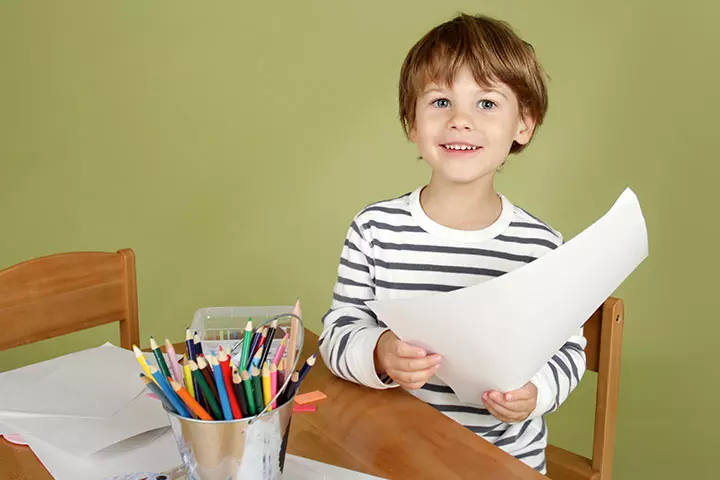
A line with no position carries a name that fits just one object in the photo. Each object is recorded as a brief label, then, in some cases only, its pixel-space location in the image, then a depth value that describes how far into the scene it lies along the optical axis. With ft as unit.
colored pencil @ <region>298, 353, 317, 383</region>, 2.22
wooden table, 2.58
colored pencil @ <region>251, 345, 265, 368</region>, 2.36
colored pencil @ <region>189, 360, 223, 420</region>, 2.15
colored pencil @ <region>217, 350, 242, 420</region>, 2.13
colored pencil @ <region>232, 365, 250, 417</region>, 2.14
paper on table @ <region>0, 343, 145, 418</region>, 2.99
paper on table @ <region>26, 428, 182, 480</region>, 2.55
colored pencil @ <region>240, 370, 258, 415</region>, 2.13
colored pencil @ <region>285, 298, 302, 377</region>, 2.27
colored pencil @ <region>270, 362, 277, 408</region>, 2.17
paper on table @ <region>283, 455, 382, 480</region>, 2.52
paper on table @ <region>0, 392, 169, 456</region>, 2.70
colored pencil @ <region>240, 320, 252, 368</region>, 2.29
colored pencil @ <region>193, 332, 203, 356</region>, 2.30
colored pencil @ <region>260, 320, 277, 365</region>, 2.37
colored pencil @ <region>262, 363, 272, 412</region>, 2.16
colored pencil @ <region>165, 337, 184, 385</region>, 2.28
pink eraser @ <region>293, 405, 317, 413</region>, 3.02
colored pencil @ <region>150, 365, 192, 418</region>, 2.18
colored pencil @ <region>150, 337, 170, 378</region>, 2.23
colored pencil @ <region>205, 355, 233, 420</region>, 2.13
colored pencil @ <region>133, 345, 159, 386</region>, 2.13
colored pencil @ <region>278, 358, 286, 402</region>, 2.22
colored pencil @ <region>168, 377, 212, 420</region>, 2.14
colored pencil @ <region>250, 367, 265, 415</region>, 2.16
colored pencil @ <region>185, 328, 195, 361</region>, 2.29
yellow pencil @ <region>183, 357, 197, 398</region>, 2.16
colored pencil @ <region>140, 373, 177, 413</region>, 2.16
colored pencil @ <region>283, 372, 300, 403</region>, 2.26
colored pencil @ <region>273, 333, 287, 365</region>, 2.32
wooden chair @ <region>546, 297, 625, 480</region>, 3.59
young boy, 3.54
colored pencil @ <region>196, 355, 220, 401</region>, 2.17
